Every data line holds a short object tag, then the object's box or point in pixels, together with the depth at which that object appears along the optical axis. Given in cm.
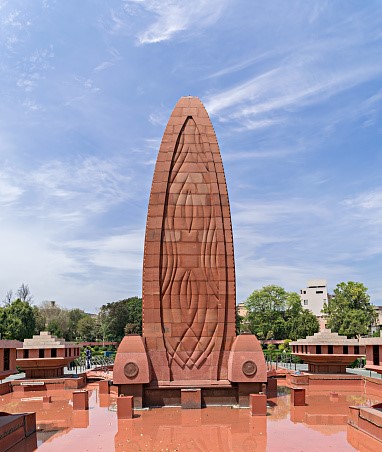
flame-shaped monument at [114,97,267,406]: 1588
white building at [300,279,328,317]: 7326
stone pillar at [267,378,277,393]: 1930
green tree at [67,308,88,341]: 6278
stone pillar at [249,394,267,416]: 1442
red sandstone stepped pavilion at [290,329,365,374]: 2394
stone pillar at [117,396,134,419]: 1413
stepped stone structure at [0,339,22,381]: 1184
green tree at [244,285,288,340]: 5322
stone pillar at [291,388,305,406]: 1630
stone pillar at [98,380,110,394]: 1969
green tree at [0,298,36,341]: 3838
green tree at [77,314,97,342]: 6072
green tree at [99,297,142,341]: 5928
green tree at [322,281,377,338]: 3931
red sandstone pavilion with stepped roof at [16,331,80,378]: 2328
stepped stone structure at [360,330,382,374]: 1233
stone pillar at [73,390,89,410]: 1584
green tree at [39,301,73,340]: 5428
